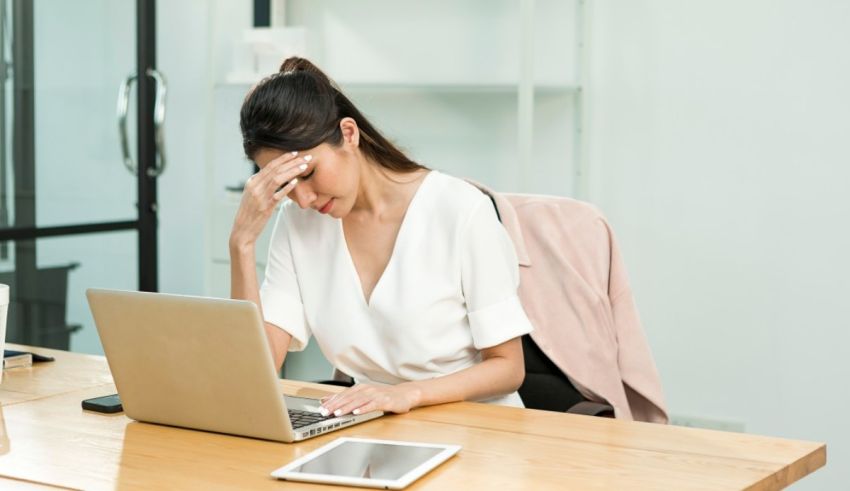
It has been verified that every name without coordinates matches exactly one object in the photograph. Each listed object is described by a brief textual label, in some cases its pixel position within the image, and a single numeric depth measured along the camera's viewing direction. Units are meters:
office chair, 4.13
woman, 3.87
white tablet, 3.14
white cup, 3.55
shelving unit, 5.63
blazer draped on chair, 4.11
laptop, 3.34
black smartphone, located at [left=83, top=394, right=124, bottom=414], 3.60
